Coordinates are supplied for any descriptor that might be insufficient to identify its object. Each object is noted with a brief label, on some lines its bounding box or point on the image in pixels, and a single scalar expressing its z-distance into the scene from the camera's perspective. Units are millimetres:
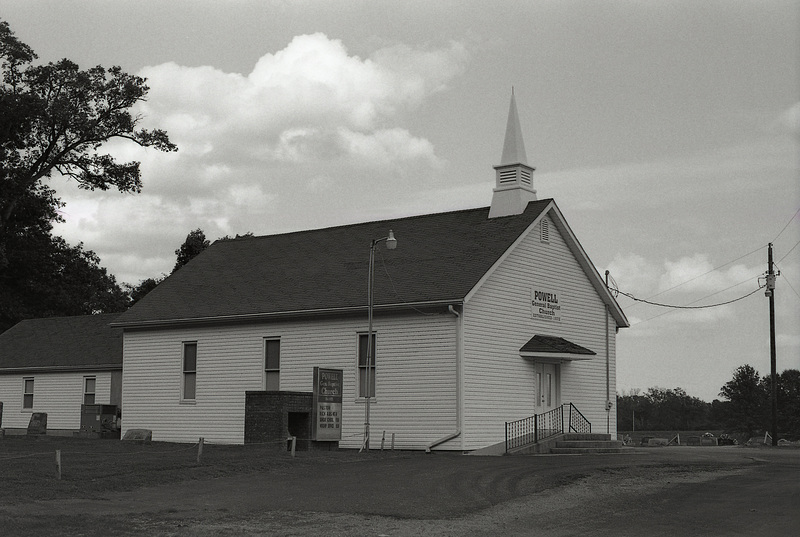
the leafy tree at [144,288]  63094
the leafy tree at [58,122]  46812
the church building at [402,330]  30578
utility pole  46844
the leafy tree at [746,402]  100938
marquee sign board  29812
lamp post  30150
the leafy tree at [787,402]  91812
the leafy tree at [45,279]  58656
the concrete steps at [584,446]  31359
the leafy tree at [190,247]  61000
